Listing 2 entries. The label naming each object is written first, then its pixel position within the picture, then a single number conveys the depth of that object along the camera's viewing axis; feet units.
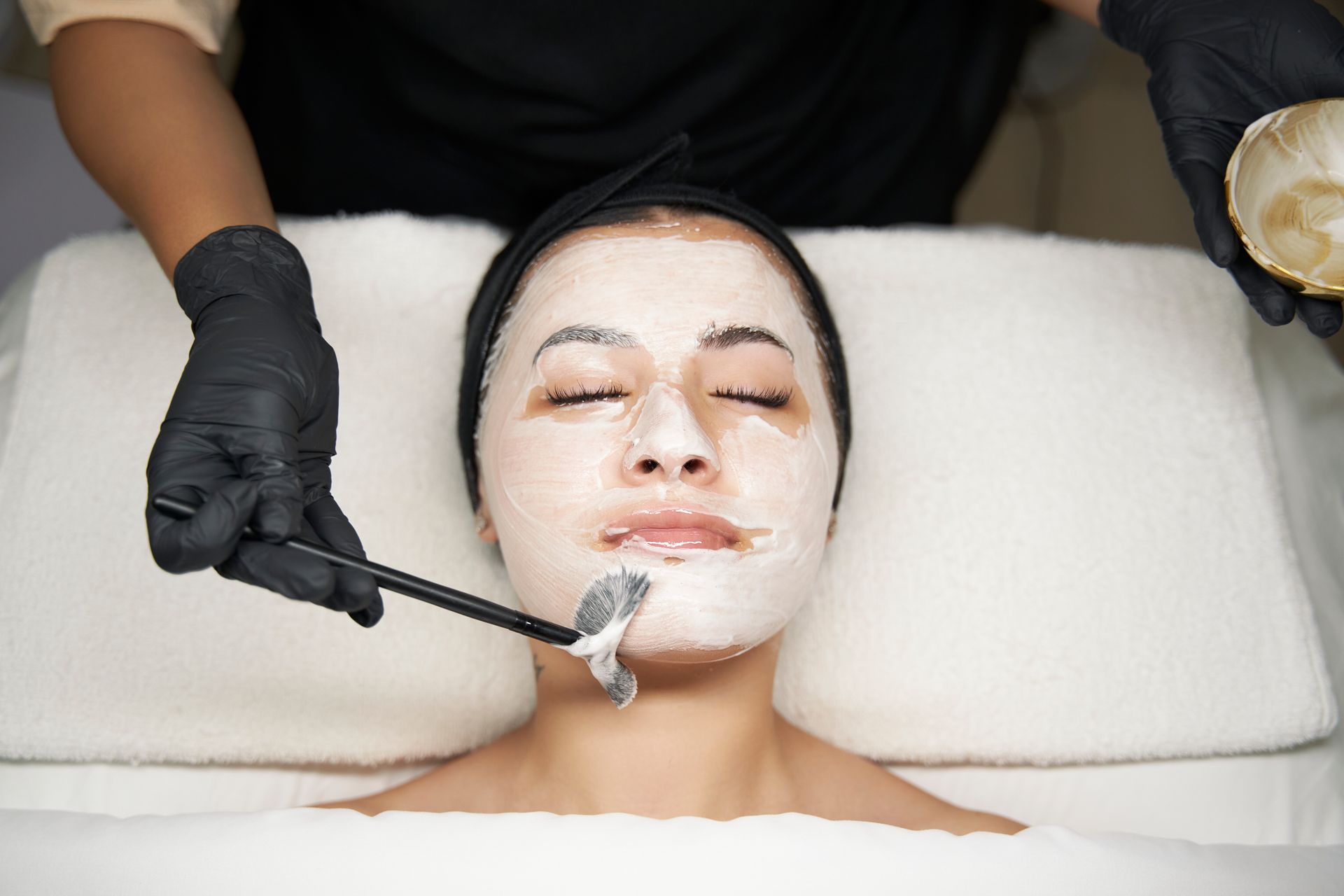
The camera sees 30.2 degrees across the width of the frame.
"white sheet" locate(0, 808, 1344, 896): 2.73
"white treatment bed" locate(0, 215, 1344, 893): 3.09
